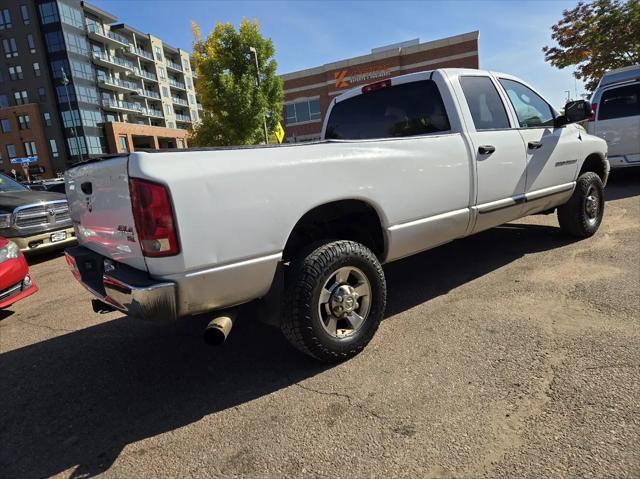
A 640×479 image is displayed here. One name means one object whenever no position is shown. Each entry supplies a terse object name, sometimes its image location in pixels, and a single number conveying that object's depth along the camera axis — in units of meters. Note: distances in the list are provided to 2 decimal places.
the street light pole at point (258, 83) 25.74
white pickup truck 2.25
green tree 25.39
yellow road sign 23.66
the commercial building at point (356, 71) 36.62
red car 4.49
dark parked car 7.09
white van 8.90
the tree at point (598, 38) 19.17
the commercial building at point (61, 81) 52.00
